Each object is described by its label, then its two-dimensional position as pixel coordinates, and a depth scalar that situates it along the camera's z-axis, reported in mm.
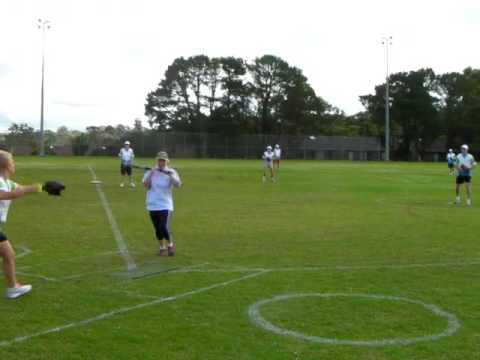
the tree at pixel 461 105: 97188
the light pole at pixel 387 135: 76625
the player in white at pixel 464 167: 18969
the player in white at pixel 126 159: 25016
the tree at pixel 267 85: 101000
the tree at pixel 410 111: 98688
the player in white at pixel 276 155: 34969
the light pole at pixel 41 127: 66562
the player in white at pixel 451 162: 41947
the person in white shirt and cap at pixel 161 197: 9883
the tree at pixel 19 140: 79562
